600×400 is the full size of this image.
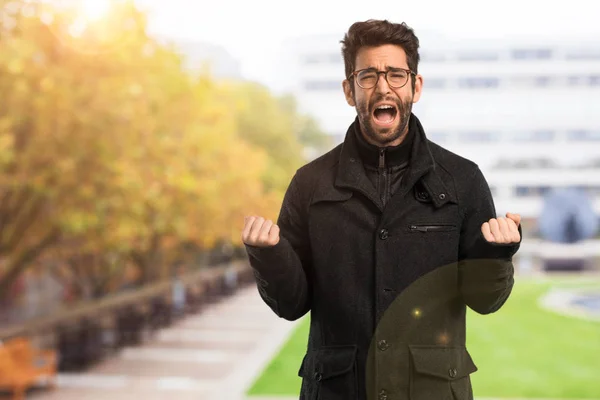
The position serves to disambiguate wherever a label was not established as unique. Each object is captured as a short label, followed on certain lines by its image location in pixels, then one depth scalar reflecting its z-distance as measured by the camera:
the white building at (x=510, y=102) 47.84
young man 2.83
